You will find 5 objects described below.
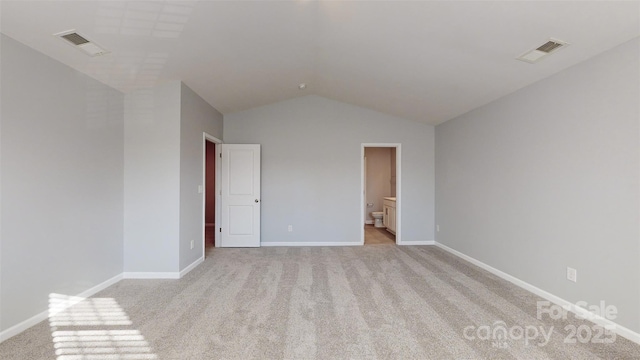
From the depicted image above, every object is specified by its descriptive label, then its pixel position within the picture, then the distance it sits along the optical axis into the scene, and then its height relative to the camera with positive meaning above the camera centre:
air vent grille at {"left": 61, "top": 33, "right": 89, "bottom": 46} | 2.35 +1.22
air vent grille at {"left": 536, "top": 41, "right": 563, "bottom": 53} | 2.39 +1.18
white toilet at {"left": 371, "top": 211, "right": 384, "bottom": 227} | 7.58 -1.00
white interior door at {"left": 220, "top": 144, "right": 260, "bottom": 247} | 5.20 -0.26
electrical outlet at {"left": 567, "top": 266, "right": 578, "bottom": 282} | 2.62 -0.88
